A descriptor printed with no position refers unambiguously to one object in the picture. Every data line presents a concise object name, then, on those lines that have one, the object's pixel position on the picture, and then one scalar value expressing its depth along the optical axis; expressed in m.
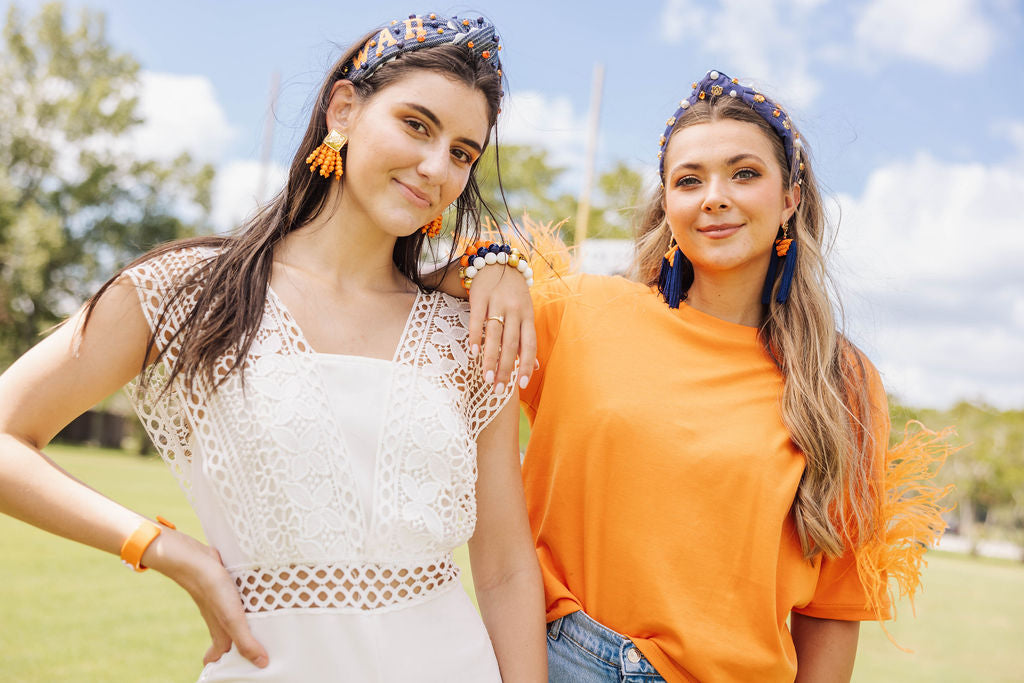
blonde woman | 2.17
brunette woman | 1.50
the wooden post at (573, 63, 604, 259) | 22.17
